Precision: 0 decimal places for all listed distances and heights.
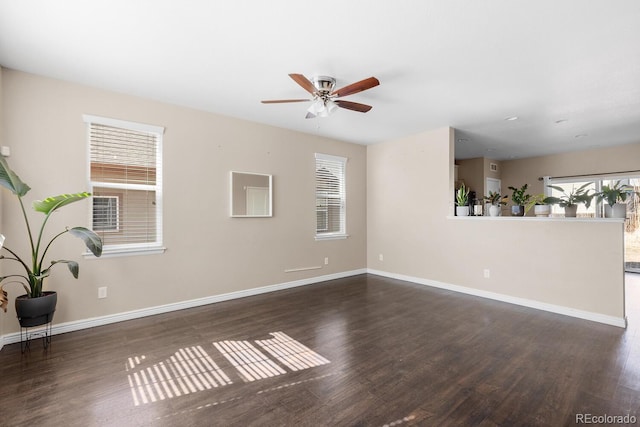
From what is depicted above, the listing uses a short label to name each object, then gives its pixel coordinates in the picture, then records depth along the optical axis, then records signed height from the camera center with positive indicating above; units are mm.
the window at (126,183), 3301 +409
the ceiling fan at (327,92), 2659 +1213
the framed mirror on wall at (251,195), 4289 +344
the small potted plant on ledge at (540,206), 4164 +136
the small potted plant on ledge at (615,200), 3465 +179
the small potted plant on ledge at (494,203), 4465 +201
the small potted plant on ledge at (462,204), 4746 +199
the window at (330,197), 5395 +386
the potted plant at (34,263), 2516 -416
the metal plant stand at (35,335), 2725 -1138
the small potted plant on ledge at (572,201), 3576 +181
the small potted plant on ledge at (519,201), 4367 +220
